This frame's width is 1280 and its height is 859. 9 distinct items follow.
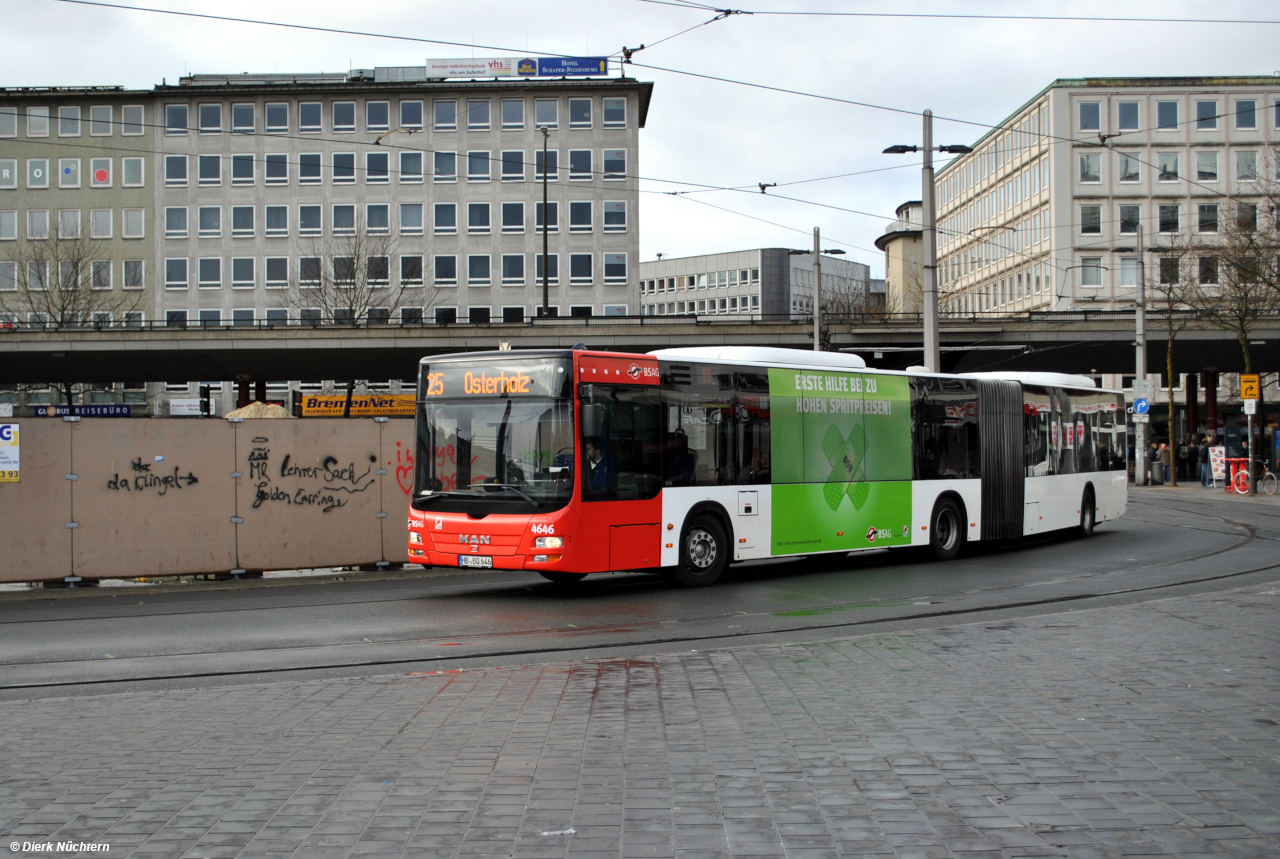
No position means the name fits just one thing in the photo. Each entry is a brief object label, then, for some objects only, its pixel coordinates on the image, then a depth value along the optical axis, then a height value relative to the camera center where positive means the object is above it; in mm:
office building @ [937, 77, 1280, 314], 81500 +17366
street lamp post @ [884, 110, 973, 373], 24641 +3842
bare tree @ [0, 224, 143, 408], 64375 +8893
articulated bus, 13555 -349
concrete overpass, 52969 +4146
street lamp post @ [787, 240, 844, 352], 42312 +5070
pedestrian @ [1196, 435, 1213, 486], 44719 -1340
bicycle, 38500 -1775
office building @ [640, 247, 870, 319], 137500 +17436
